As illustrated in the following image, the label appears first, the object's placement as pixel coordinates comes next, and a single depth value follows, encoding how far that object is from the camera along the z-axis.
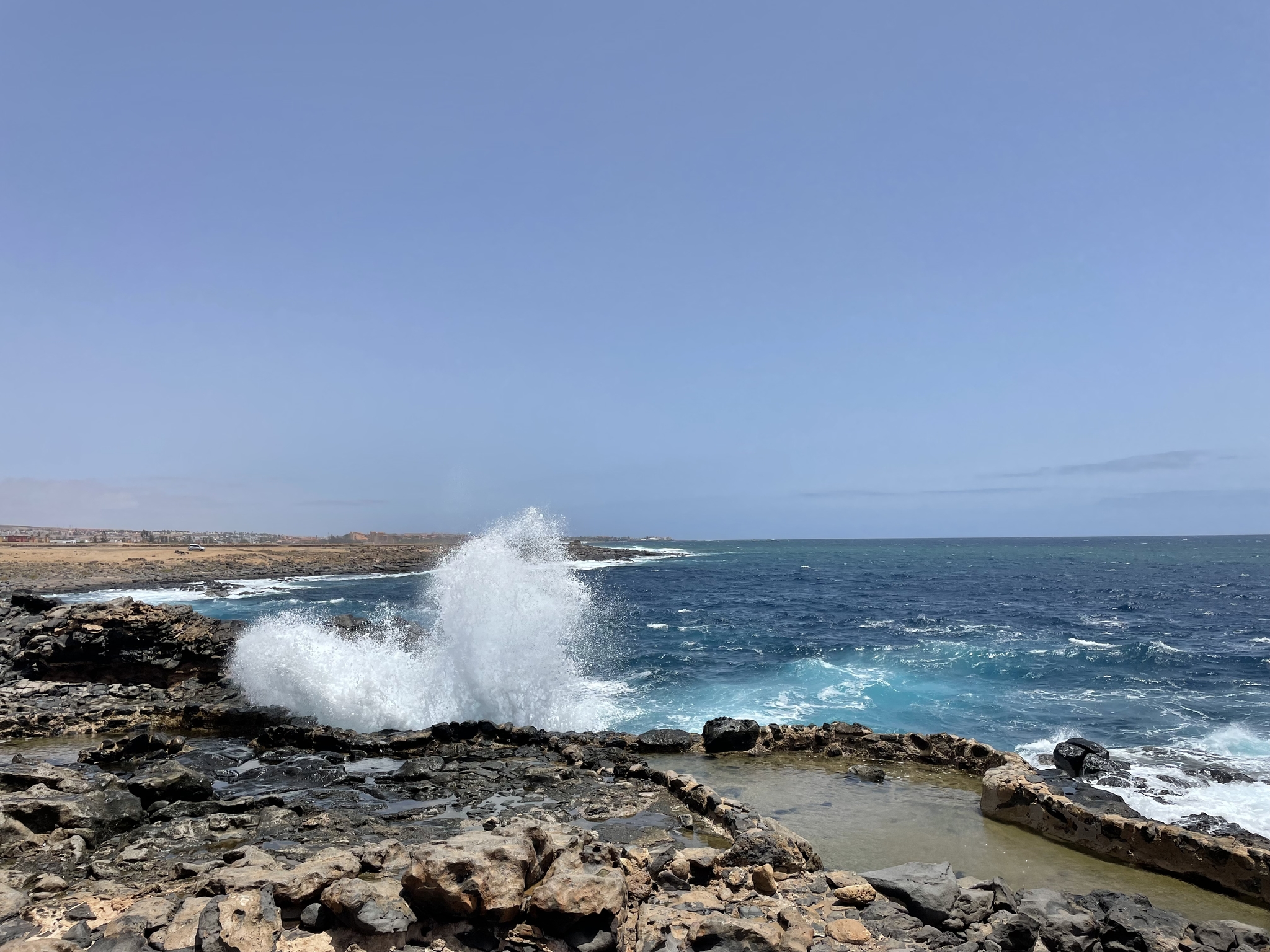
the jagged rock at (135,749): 12.98
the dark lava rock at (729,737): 14.64
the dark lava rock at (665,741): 14.80
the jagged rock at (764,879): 7.23
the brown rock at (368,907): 5.81
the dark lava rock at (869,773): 12.98
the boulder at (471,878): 5.97
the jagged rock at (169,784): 10.25
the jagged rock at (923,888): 6.79
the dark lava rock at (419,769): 12.55
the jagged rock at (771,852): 7.98
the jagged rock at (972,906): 6.72
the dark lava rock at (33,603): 23.03
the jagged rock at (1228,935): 6.64
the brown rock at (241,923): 5.45
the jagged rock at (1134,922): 6.58
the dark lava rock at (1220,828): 9.42
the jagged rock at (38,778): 9.52
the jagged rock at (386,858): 6.95
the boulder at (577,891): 6.04
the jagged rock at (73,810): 8.64
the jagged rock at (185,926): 5.54
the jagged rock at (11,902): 5.99
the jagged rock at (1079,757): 12.79
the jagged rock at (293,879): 6.15
